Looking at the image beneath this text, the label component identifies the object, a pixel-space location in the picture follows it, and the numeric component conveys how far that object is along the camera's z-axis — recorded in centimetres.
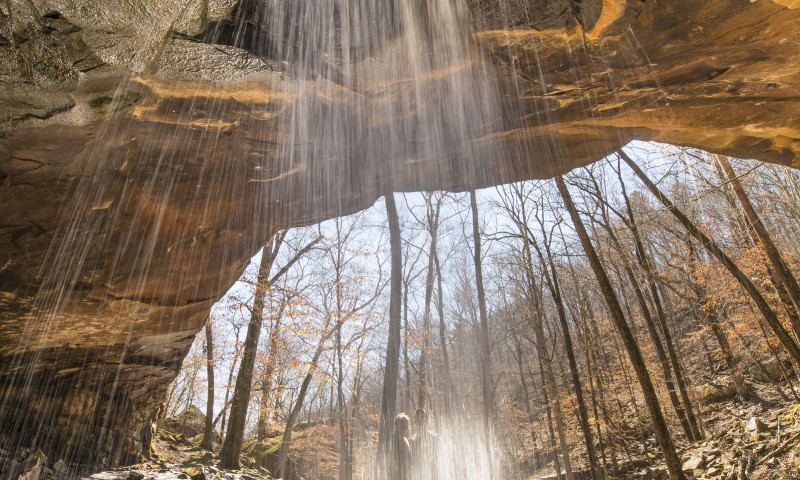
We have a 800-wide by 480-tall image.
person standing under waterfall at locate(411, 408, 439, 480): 945
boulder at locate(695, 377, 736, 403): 1294
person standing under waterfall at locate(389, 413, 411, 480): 919
